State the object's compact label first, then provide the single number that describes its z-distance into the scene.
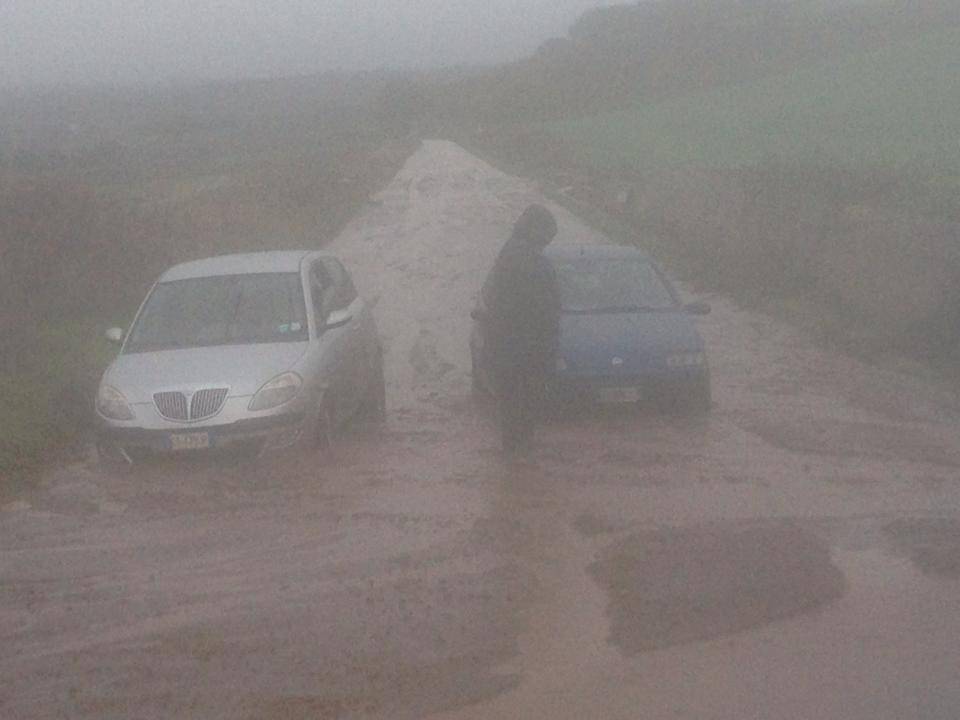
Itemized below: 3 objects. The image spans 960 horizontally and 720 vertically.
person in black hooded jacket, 9.87
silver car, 9.55
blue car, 11.19
